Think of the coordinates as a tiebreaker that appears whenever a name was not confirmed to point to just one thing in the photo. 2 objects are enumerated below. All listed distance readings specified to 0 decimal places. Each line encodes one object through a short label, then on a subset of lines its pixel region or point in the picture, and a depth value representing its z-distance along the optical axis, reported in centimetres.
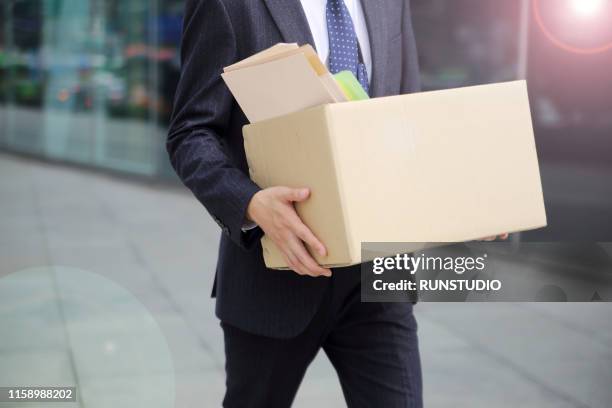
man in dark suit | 345
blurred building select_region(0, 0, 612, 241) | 963
